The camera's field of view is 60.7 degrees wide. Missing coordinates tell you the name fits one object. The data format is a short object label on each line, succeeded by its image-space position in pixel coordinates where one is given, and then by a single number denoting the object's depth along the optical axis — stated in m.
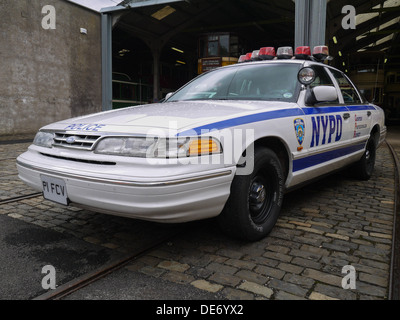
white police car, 2.06
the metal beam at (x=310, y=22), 9.12
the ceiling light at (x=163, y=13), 16.51
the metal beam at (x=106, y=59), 14.02
